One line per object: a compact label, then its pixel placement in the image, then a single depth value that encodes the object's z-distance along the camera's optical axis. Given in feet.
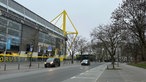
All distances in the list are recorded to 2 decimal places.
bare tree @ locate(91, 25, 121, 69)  63.51
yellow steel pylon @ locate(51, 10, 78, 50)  180.15
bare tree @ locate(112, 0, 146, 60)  62.79
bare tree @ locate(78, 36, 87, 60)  166.78
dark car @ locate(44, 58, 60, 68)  70.27
